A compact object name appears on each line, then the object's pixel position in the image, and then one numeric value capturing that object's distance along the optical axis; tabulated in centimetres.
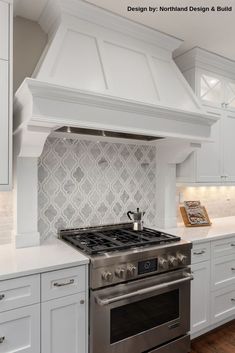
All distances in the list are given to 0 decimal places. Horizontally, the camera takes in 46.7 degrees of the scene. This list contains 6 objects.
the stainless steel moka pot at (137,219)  242
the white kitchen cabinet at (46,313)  151
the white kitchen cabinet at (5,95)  172
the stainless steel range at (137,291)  174
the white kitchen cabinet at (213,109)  271
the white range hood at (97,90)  166
